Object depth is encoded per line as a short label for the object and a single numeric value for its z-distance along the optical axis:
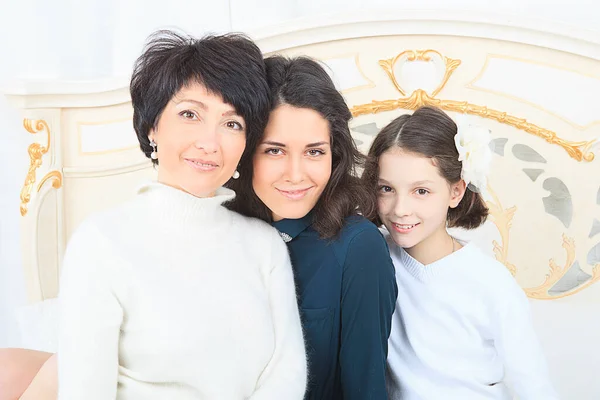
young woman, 1.36
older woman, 1.14
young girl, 1.48
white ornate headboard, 2.08
